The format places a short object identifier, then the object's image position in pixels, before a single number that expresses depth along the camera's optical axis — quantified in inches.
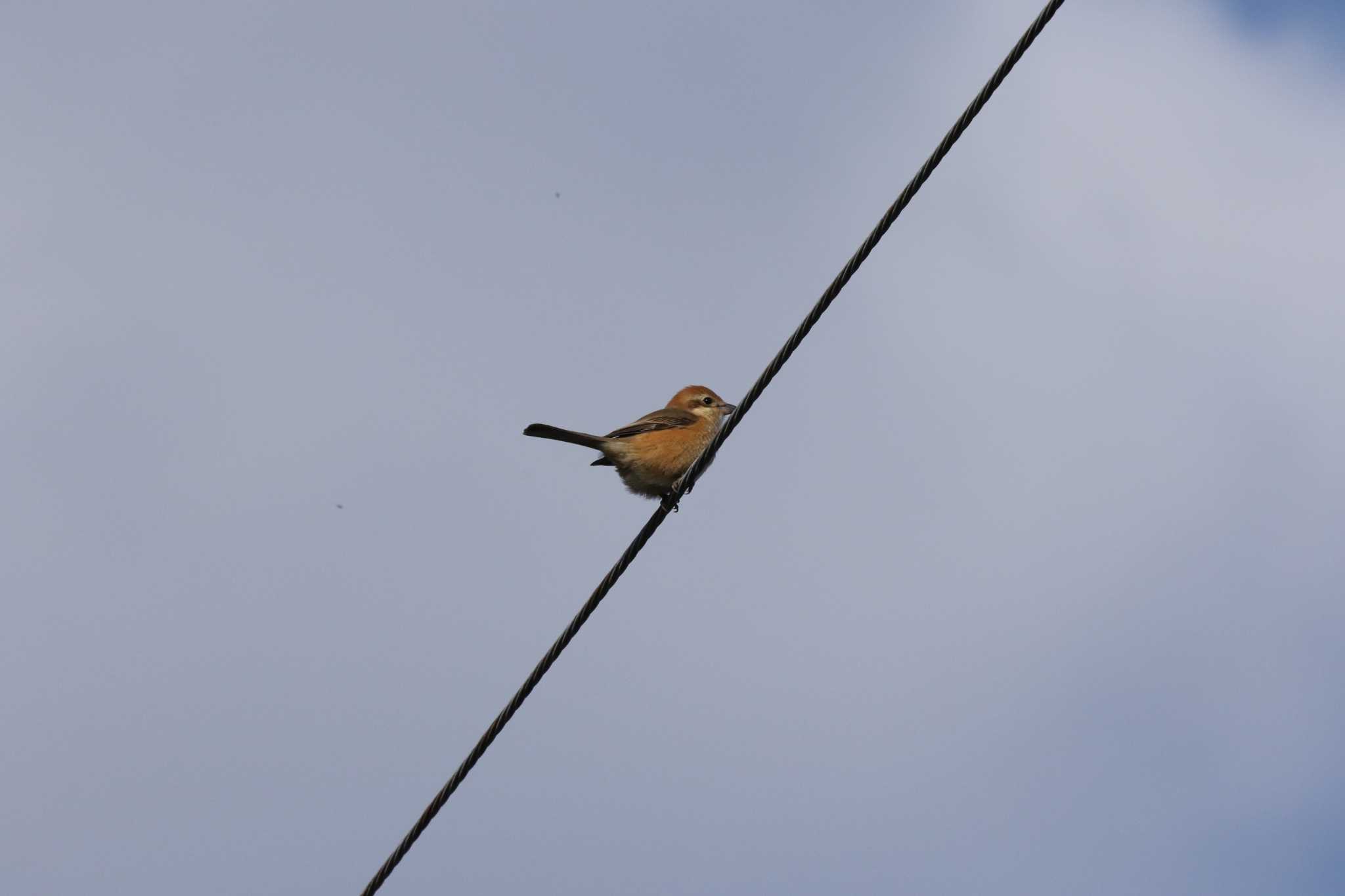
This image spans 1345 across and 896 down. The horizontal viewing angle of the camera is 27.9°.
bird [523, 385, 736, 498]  641.0
